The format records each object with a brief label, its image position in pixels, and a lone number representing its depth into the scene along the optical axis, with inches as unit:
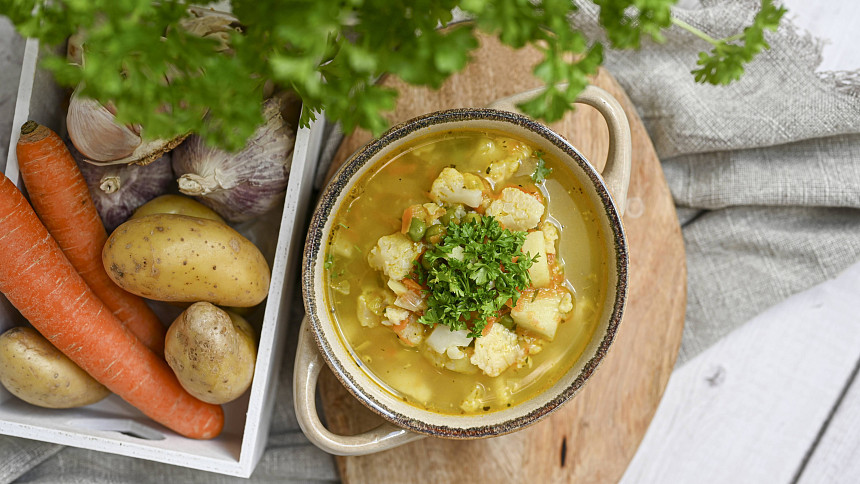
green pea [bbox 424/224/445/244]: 27.9
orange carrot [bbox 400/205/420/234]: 28.2
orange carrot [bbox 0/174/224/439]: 28.2
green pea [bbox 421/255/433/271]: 27.8
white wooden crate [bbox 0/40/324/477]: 28.3
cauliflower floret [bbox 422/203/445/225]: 28.1
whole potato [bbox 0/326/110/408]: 28.7
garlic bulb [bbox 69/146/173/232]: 29.1
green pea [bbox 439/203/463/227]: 28.0
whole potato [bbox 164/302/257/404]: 28.1
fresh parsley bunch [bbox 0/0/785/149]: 23.2
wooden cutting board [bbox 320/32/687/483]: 30.1
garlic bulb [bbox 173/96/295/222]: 28.4
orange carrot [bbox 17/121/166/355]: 28.2
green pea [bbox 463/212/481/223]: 28.0
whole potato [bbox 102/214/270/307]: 27.9
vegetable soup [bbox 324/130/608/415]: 27.9
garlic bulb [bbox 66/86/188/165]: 27.6
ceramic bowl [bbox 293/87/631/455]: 27.7
